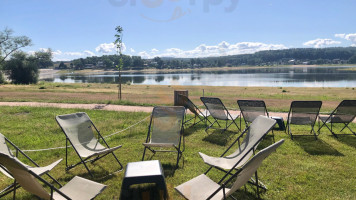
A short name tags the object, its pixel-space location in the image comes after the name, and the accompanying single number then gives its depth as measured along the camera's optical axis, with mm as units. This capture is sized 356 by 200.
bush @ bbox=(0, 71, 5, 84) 43862
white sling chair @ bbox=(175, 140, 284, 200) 2590
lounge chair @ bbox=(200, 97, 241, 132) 6930
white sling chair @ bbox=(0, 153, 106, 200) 2445
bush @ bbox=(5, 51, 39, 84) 48844
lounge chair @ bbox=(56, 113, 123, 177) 4552
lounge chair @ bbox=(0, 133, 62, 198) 3196
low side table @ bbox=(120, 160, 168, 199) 2512
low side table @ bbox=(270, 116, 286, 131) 7094
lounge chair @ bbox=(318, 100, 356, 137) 6168
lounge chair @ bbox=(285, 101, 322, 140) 6156
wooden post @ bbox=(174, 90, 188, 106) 8513
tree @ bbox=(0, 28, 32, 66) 48003
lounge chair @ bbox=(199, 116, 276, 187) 3787
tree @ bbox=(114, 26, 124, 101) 15964
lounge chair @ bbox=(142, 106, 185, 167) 5387
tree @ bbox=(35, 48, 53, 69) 54625
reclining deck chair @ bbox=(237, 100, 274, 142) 6387
